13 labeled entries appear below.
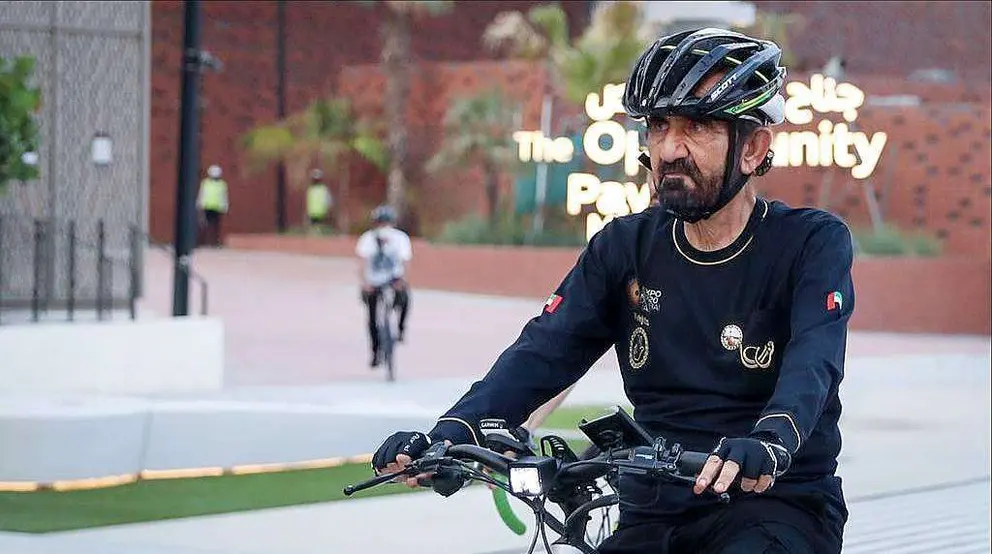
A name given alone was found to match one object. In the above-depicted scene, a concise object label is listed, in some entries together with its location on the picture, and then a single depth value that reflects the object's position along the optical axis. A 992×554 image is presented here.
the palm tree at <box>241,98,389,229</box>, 38.59
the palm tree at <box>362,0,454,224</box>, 37.47
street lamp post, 16.05
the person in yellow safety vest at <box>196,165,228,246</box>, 39.03
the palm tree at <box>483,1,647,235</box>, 30.62
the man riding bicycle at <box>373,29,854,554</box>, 3.61
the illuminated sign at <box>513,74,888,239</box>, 24.31
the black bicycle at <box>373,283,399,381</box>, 17.45
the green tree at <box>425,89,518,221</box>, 34.53
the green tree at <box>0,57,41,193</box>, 14.98
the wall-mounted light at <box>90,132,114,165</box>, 16.44
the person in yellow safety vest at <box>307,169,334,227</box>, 38.41
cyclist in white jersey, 18.16
